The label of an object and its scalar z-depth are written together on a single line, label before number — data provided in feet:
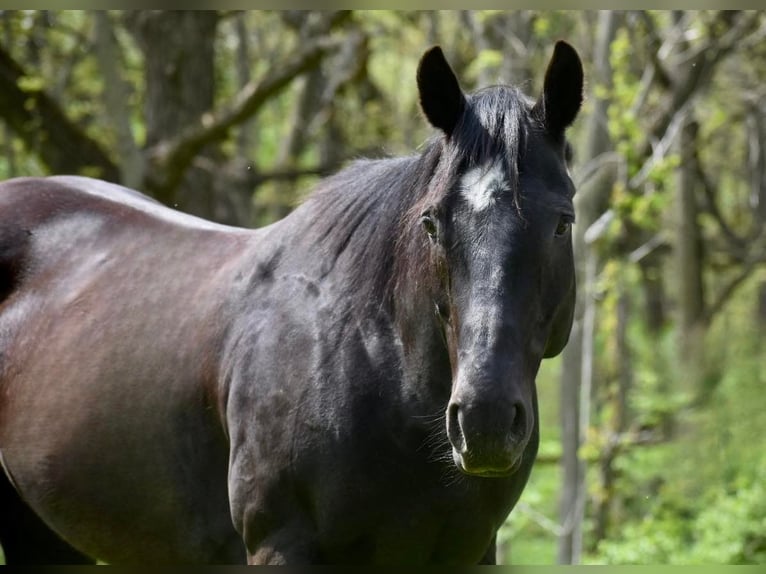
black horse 17.83
